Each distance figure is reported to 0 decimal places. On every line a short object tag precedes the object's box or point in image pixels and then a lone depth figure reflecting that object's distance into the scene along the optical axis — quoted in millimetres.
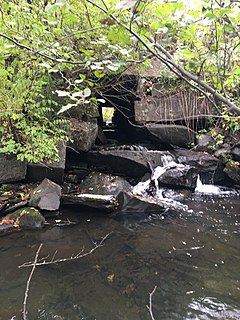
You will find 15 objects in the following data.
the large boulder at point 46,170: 5922
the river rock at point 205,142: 8578
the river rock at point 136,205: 5836
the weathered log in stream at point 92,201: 5695
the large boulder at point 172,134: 8672
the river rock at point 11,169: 5555
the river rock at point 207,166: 7965
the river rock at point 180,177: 7359
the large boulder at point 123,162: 7473
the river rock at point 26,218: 4832
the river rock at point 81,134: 7082
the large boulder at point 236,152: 7964
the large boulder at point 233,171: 7793
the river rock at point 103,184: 6480
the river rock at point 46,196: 5297
